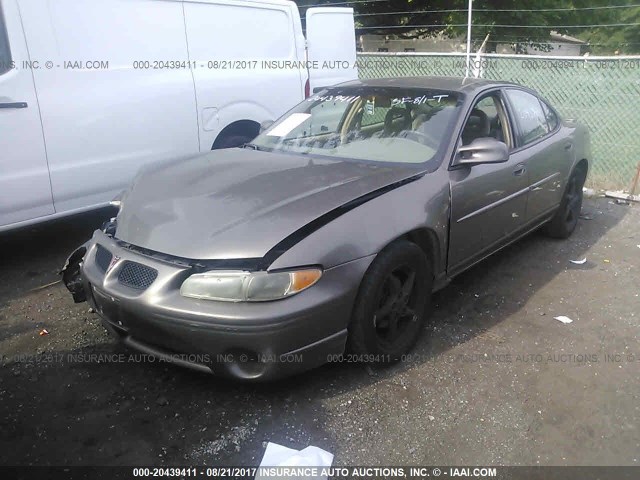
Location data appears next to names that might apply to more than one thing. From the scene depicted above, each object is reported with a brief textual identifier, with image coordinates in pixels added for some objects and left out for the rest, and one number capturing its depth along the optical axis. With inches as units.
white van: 164.9
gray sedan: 98.7
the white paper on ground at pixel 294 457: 92.0
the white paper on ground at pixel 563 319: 147.8
